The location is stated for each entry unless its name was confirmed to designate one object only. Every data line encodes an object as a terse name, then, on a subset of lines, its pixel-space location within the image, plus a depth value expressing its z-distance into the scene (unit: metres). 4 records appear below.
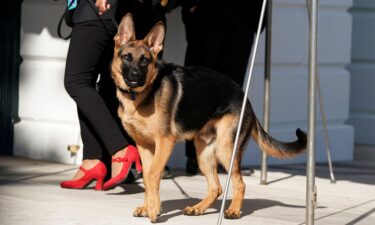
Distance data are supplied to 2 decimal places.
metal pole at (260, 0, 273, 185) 11.61
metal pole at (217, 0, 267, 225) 8.39
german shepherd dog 9.36
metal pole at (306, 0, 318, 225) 8.12
